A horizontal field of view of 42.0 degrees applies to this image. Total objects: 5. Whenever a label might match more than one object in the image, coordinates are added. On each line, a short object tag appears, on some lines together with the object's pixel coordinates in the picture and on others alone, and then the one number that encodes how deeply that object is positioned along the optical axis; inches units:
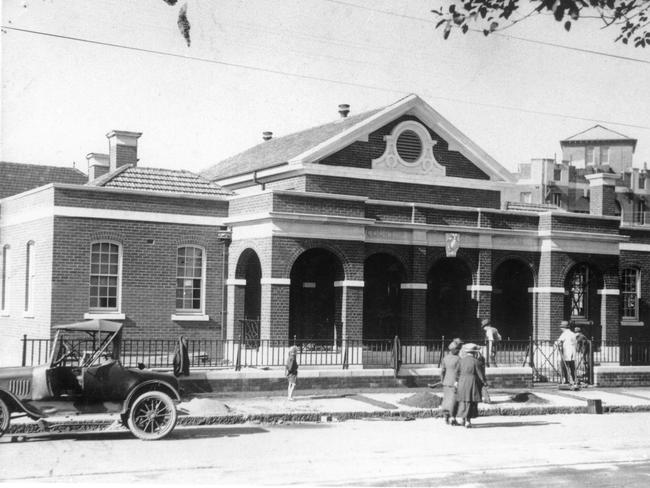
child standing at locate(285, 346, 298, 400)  705.0
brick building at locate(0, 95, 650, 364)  907.4
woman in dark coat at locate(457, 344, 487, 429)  610.9
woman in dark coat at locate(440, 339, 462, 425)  623.8
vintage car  495.2
